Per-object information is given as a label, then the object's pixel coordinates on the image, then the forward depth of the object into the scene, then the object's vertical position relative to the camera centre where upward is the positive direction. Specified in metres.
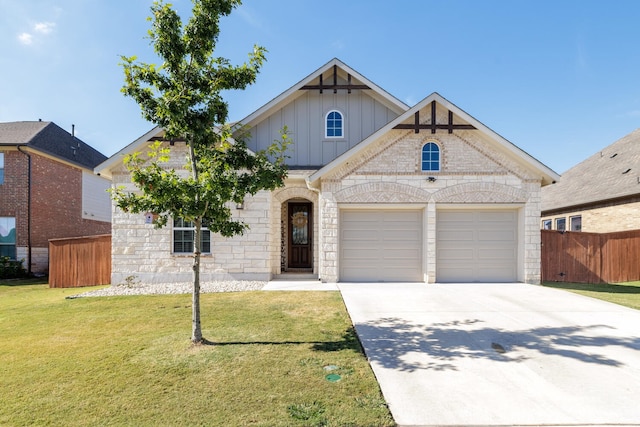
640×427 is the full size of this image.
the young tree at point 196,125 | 4.95 +1.61
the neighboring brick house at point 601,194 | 14.74 +1.51
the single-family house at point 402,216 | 10.49 +0.16
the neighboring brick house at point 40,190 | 14.83 +1.47
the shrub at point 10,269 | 14.05 -2.32
